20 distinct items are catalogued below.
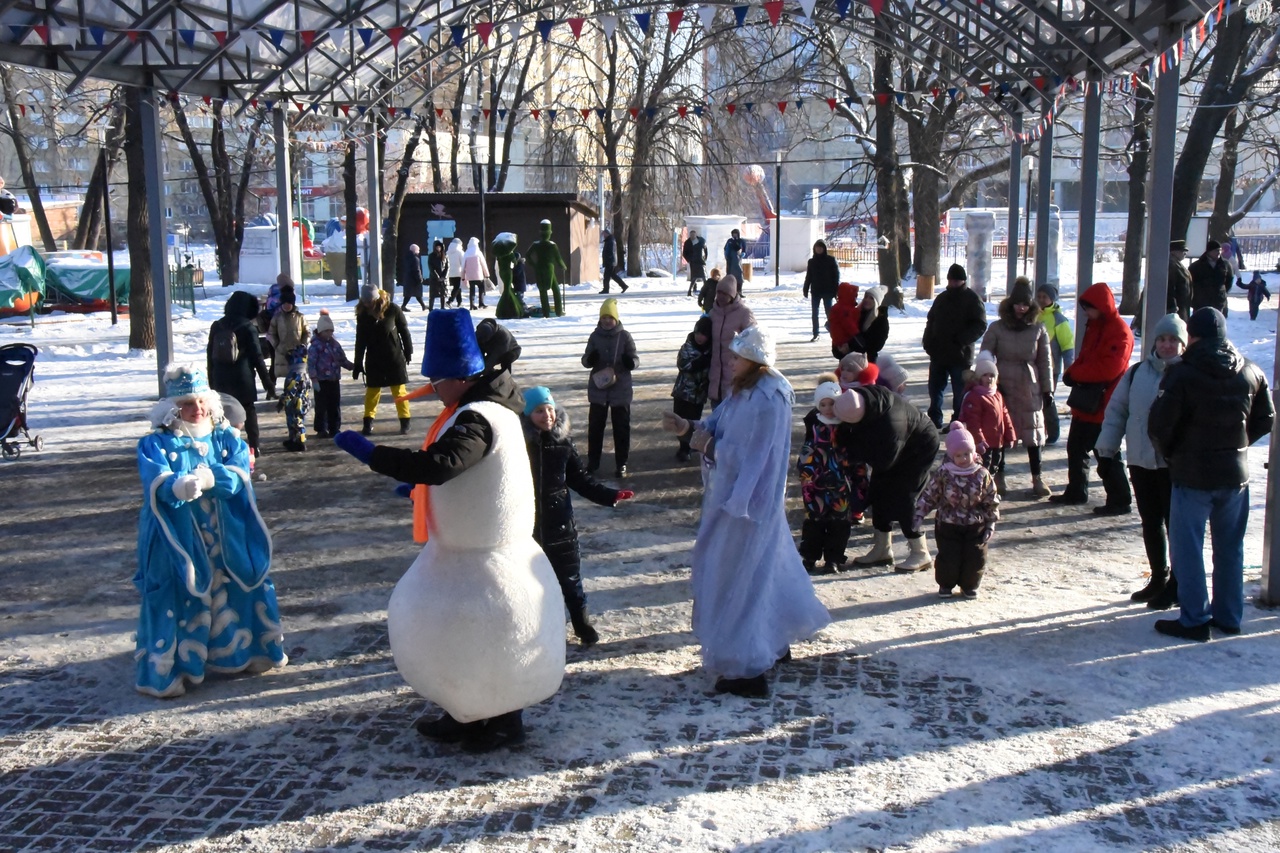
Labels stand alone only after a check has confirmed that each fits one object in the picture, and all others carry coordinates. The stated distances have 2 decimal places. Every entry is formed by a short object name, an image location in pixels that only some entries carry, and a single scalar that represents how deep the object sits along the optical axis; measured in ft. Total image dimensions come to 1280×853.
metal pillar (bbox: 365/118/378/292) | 59.67
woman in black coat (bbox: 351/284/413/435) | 36.52
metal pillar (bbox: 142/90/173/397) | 40.65
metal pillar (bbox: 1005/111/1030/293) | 50.78
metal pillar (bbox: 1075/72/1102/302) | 39.70
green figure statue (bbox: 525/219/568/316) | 75.77
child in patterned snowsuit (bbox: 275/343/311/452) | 35.65
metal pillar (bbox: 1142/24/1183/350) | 30.63
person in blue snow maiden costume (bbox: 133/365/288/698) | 16.88
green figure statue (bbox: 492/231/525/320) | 77.71
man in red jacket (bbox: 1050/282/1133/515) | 27.37
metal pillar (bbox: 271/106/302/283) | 51.01
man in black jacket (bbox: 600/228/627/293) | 97.55
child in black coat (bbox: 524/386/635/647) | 17.98
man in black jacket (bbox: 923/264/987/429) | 34.24
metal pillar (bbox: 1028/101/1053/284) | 45.03
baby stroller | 33.60
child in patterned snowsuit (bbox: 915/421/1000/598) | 21.45
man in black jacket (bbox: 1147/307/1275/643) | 18.42
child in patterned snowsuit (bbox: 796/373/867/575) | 22.07
